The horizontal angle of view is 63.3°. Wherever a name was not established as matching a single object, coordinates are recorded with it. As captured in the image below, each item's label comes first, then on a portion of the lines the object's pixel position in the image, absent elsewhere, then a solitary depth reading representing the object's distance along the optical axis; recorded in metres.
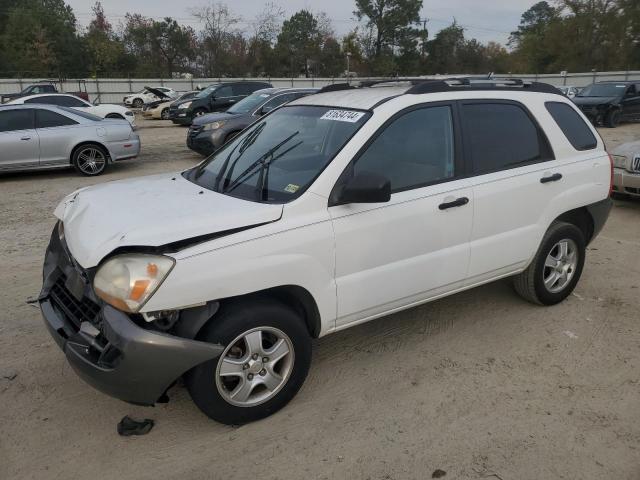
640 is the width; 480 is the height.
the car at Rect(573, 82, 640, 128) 19.16
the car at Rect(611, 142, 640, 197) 7.28
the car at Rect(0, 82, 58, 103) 21.75
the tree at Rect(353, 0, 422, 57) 72.12
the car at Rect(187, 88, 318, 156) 11.38
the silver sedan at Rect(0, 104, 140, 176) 9.73
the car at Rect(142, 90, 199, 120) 25.06
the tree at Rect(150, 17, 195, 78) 59.09
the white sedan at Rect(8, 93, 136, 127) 15.70
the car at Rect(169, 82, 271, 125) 19.00
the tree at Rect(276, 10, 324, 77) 64.62
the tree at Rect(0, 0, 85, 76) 50.78
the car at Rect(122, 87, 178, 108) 33.19
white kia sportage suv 2.59
